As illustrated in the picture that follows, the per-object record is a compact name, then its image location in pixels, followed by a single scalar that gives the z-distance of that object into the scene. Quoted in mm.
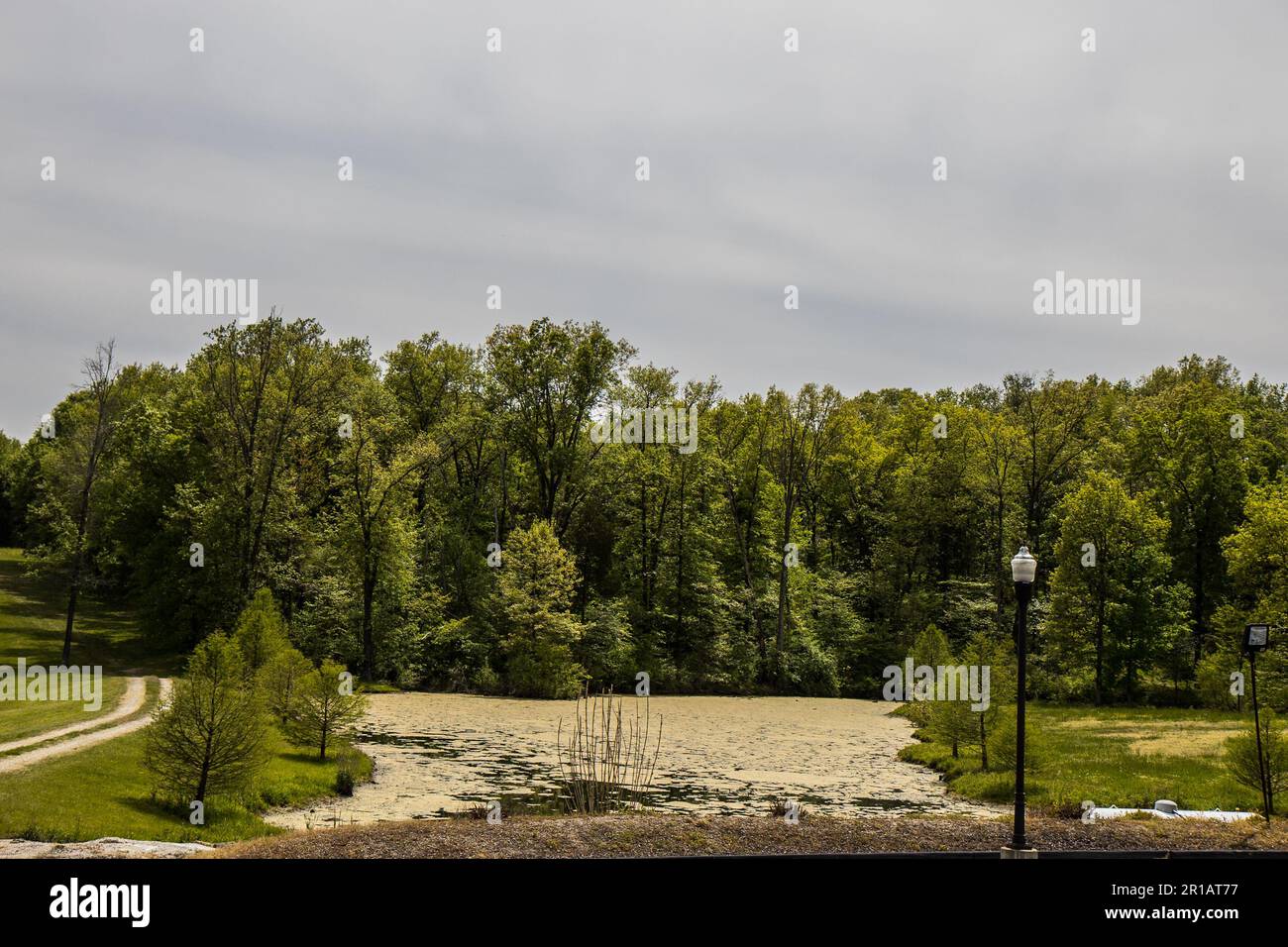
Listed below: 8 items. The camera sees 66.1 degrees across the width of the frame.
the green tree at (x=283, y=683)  29922
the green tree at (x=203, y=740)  21266
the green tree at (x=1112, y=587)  53406
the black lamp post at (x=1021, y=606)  16891
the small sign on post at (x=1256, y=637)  20688
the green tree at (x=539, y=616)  52125
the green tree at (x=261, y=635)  30781
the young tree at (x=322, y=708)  29219
